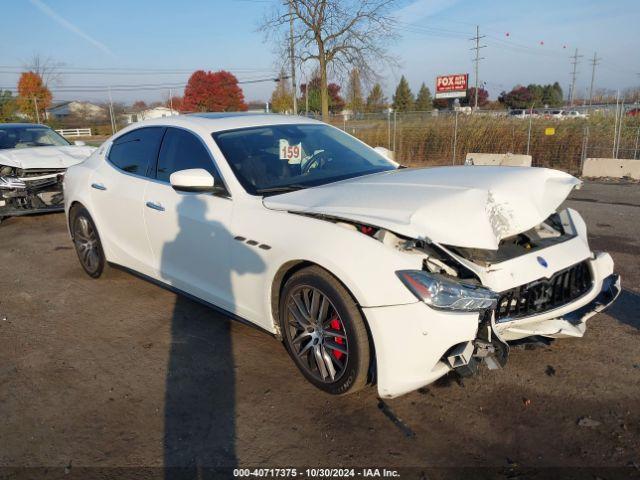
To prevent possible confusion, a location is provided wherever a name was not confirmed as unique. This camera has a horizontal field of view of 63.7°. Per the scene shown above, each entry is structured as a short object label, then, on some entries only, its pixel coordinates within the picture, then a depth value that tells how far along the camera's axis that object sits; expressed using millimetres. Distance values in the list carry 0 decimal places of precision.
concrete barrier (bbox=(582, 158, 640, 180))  12367
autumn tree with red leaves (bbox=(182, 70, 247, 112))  62144
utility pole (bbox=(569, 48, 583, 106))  50484
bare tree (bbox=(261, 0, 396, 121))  18312
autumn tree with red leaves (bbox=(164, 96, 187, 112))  59225
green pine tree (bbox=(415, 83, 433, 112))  62188
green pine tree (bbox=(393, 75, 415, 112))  61600
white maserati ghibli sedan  2676
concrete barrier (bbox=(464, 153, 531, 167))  12495
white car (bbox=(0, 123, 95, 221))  8125
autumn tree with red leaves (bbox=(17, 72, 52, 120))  40250
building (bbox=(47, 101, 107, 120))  61047
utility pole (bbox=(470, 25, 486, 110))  53188
